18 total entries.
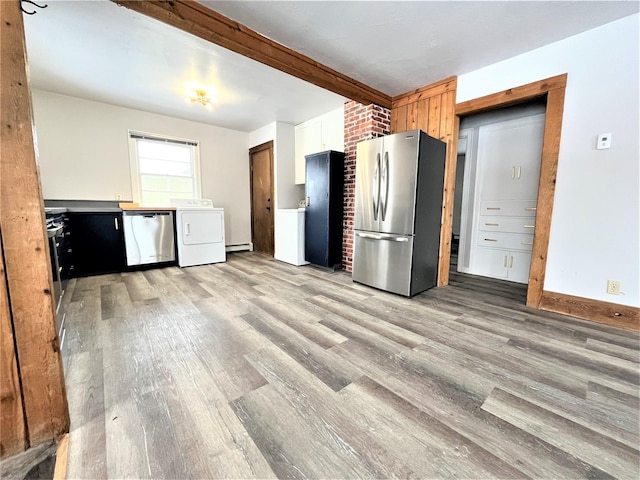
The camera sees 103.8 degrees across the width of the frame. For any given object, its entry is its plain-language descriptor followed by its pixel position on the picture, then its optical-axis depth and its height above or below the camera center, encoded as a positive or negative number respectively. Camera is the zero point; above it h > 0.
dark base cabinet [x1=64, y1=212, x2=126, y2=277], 3.28 -0.50
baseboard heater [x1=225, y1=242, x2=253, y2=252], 5.35 -0.84
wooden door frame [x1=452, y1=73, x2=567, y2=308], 2.32 +0.49
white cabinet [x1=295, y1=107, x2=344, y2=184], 3.98 +1.25
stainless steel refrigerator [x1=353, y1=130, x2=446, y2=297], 2.64 -0.01
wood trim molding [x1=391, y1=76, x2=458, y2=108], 2.96 +1.49
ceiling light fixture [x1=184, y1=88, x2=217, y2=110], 3.30 +1.51
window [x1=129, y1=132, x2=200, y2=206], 4.23 +0.71
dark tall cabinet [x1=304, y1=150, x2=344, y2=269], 3.69 +0.05
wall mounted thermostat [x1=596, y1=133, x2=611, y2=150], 2.11 +0.59
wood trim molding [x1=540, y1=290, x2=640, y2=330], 2.07 -0.87
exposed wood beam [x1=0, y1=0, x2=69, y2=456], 0.89 -0.20
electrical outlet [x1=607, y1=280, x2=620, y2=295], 2.12 -0.64
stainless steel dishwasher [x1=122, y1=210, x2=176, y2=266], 3.65 -0.43
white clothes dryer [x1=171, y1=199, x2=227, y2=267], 3.99 -0.40
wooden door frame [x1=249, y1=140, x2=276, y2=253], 4.84 +1.00
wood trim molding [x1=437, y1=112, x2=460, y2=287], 3.02 +0.05
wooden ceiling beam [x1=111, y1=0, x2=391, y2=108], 1.87 +1.46
